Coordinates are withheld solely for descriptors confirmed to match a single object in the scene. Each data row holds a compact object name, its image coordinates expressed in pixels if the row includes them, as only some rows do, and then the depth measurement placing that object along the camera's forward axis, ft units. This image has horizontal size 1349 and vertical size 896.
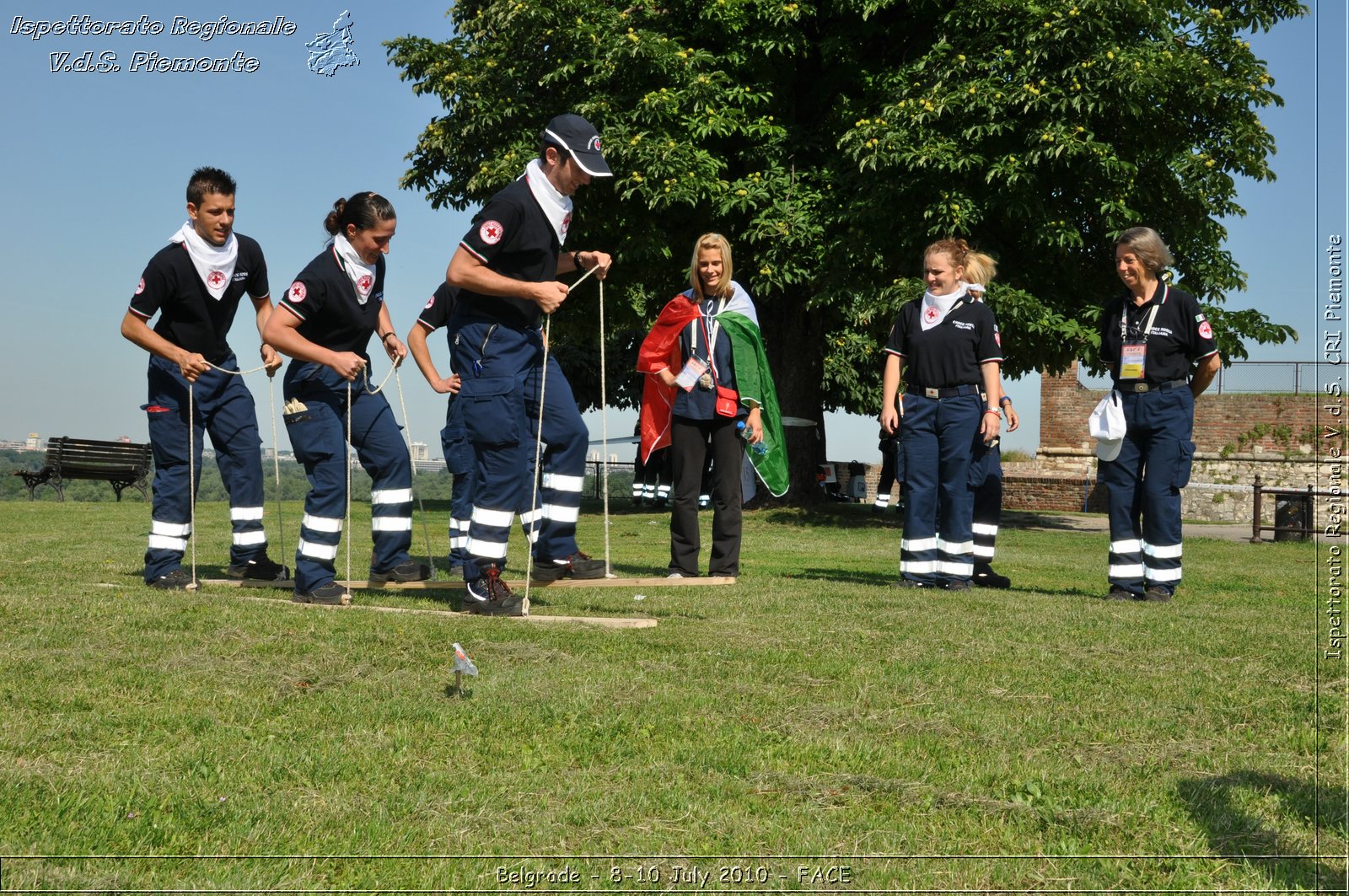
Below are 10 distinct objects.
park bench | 79.41
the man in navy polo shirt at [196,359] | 23.85
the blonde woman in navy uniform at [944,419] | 26.86
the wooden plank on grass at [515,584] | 24.72
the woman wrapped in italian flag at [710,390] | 27.09
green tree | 56.34
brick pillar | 114.01
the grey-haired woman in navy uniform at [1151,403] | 25.67
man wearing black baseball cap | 20.94
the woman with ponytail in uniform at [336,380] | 22.97
